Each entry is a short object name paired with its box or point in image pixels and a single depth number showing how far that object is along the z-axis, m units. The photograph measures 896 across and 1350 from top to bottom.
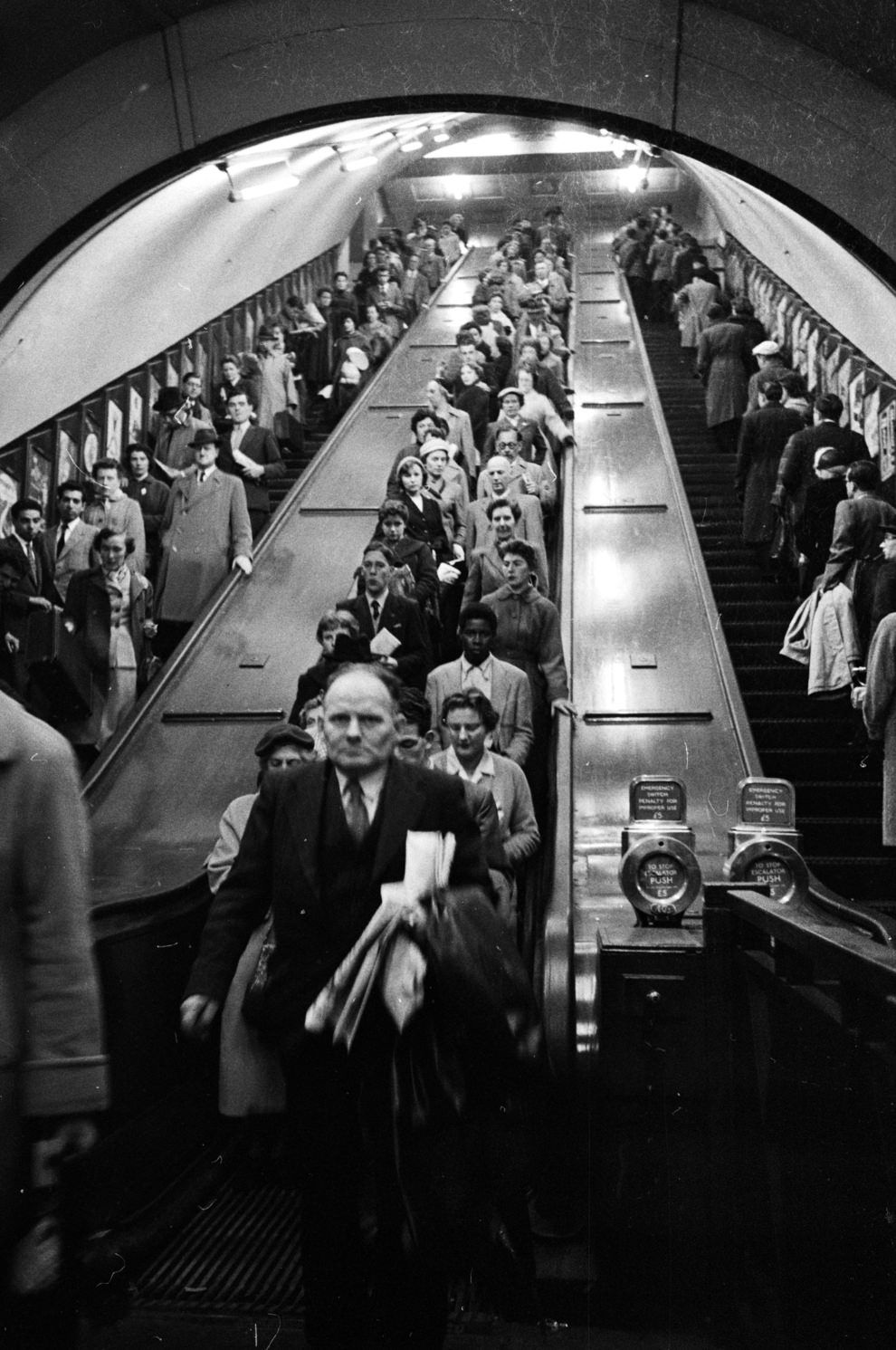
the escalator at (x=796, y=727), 7.38
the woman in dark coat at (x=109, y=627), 8.72
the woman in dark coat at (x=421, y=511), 9.88
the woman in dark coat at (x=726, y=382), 14.90
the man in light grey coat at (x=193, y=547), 10.26
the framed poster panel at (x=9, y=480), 11.55
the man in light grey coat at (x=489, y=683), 7.10
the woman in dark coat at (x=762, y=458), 11.45
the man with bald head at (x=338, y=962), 3.08
